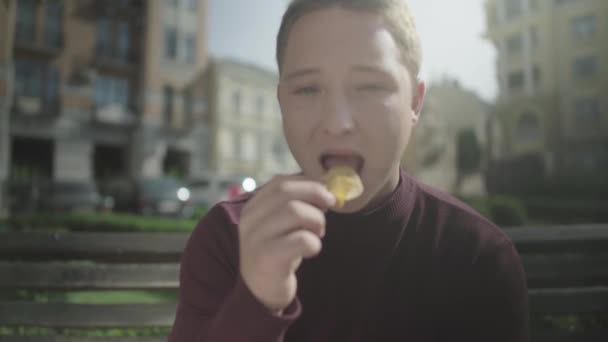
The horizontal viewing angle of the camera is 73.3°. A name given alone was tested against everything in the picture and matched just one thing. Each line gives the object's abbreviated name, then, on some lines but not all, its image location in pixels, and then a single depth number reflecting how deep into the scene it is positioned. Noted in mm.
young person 839
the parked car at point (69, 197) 11609
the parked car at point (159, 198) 11336
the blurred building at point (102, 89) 17516
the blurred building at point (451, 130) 13352
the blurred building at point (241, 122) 25500
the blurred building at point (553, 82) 25562
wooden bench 1647
